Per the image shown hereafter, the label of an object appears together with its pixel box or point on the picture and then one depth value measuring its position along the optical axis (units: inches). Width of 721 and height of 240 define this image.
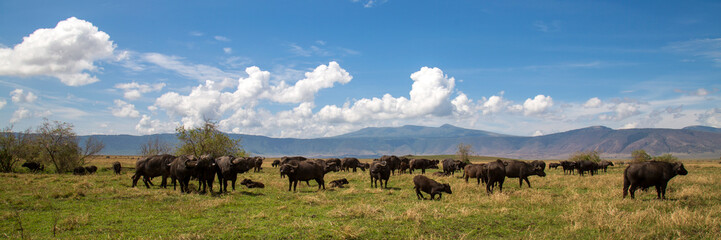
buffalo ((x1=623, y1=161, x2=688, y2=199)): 634.2
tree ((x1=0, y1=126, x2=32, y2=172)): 1561.3
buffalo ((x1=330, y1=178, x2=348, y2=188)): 960.2
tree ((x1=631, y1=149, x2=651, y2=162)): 2464.2
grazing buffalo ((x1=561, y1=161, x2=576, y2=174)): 1807.3
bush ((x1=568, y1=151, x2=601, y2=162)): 2682.1
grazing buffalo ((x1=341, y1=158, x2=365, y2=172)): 2009.1
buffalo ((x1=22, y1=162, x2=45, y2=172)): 1662.8
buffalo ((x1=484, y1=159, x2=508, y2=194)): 783.1
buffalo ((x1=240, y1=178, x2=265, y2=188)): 927.4
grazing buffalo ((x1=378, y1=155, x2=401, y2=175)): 1336.1
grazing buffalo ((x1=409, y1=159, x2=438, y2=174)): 1775.3
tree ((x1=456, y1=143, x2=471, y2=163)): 3717.0
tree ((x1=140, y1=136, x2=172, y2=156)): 2743.6
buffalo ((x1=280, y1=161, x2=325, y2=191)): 848.9
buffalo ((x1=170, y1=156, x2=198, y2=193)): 757.3
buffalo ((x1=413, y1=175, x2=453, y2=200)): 681.6
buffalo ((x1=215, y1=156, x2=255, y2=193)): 812.0
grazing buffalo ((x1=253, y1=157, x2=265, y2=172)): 1915.8
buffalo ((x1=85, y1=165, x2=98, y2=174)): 1518.1
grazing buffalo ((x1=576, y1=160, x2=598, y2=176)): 1641.2
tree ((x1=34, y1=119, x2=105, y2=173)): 1624.0
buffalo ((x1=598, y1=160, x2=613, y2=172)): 2029.0
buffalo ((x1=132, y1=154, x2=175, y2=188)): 854.5
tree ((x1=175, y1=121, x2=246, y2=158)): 1964.8
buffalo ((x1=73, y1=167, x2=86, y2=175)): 1464.9
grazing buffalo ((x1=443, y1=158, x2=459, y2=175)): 1496.2
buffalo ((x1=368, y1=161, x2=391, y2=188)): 921.5
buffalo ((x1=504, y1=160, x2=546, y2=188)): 909.2
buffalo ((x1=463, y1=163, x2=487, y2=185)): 925.2
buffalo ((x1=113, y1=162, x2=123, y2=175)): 1436.1
